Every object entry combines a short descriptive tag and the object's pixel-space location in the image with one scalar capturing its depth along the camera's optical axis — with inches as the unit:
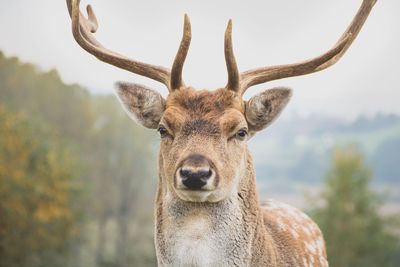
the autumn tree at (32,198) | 1142.3
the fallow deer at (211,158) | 201.0
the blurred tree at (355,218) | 1175.9
